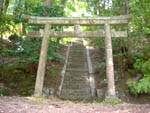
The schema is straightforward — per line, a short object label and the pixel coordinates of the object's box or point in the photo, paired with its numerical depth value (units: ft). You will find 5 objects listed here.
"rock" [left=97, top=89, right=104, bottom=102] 25.81
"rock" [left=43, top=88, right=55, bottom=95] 26.83
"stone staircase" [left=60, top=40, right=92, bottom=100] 27.81
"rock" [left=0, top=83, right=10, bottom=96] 25.43
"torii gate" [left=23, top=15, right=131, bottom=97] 23.00
